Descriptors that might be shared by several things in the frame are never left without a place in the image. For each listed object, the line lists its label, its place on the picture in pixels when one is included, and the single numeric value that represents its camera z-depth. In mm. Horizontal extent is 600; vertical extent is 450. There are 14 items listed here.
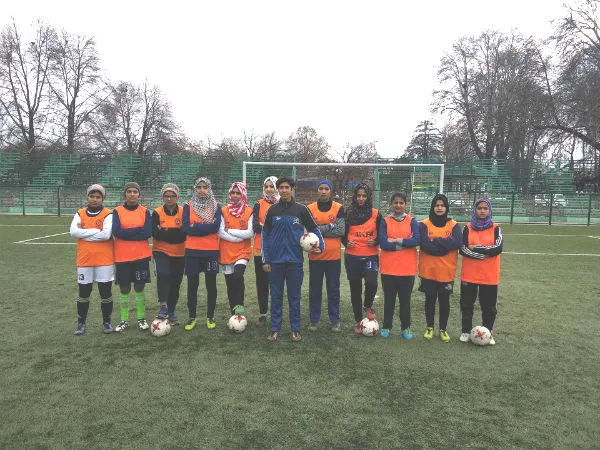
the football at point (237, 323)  4887
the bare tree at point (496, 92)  28328
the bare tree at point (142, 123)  36656
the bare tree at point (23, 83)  30078
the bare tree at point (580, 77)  24281
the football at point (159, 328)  4770
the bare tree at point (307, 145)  42000
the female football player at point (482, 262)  4484
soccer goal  17953
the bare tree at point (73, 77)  31378
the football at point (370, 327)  4809
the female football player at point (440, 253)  4578
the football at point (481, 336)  4574
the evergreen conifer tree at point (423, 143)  55875
